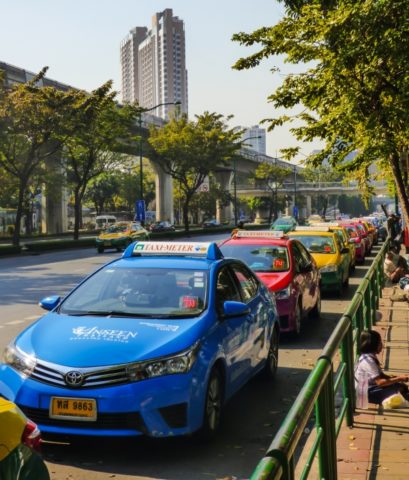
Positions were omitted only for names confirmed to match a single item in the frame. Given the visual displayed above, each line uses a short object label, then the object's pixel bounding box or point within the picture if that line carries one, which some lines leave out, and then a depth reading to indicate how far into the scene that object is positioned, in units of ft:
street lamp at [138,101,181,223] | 150.46
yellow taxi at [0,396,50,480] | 9.20
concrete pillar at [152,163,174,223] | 247.91
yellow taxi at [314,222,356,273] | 70.95
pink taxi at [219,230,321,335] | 34.24
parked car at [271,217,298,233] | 140.77
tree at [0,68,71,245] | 121.39
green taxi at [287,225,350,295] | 51.85
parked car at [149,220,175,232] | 228.74
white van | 285.02
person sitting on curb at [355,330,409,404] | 19.83
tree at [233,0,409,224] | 27.20
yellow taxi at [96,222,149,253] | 123.65
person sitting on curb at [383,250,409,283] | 54.19
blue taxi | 17.04
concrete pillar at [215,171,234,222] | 315.17
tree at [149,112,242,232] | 187.83
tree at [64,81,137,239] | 129.80
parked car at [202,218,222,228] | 299.17
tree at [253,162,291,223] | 303.89
